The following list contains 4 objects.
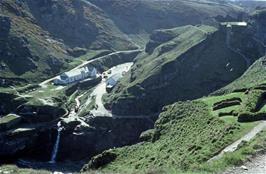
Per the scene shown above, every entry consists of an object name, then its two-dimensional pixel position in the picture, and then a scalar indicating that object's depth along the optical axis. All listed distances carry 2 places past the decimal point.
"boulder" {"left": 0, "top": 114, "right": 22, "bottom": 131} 124.47
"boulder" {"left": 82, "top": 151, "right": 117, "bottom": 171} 71.25
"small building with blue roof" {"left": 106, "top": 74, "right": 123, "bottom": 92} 160.38
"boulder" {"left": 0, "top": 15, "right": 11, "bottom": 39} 181.62
